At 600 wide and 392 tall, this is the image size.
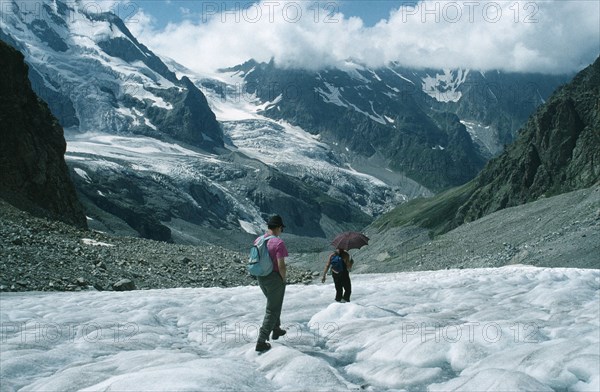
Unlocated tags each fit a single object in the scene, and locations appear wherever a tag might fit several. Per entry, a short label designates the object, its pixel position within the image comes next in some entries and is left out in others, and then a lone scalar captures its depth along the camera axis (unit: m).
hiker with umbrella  17.92
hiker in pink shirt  11.24
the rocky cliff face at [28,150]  58.81
